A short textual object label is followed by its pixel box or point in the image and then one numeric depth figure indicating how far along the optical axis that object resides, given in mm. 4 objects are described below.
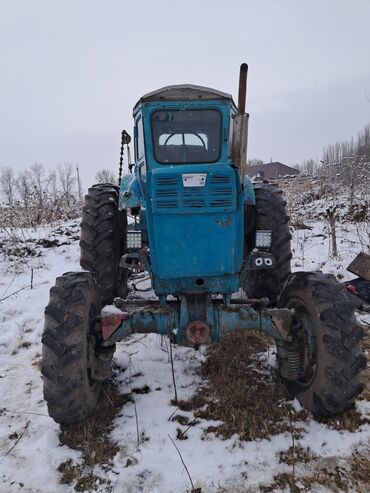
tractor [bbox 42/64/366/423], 2852
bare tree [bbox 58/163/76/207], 74862
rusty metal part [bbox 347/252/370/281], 5133
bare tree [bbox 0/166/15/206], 76125
